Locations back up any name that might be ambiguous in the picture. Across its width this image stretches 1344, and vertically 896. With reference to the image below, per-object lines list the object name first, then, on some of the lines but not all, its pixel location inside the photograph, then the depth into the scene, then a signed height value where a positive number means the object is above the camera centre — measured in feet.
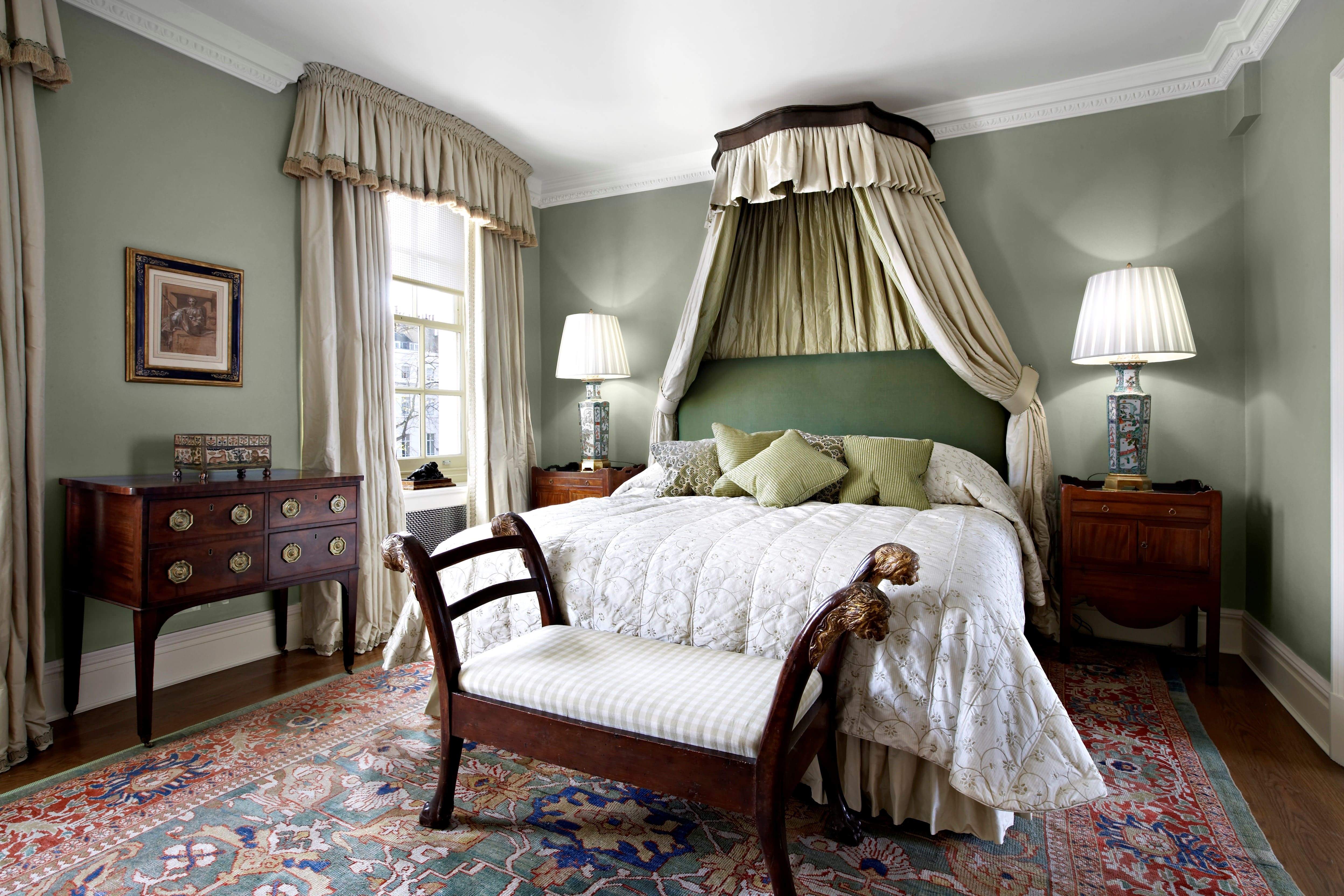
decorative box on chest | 8.25 -0.16
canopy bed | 5.23 -0.99
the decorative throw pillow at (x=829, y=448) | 10.36 -0.21
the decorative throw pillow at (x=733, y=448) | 10.73 -0.20
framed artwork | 8.84 +1.61
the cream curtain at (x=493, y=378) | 13.79 +1.21
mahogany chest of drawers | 7.38 -1.20
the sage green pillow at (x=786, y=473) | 9.84 -0.57
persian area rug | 5.15 -3.30
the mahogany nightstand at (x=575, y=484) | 13.62 -0.94
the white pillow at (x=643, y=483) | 11.38 -0.78
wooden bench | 4.44 -1.91
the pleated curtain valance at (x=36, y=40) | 7.29 +4.33
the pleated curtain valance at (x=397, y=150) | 10.48 +4.89
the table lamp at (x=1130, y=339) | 9.45 +1.27
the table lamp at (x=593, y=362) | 13.64 +1.47
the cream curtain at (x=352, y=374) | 10.62 +1.04
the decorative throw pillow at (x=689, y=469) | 11.01 -0.55
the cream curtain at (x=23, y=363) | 7.26 +0.86
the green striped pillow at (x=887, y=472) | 9.91 -0.57
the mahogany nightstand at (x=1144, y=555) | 9.15 -1.69
